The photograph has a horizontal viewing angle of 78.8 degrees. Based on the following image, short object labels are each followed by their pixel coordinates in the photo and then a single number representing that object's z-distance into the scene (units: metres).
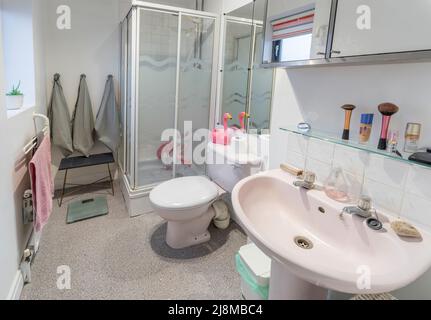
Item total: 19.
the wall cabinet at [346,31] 0.83
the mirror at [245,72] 1.83
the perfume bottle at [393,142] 0.98
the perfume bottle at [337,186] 1.14
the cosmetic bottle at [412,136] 0.92
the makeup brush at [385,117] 0.95
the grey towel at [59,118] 2.61
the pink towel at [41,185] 1.55
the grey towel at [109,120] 2.84
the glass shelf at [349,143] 0.94
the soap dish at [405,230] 0.87
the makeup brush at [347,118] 1.09
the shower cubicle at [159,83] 2.25
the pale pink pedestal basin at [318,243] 0.71
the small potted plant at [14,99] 1.64
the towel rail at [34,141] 1.64
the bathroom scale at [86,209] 2.40
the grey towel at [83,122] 2.74
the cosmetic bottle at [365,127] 1.04
